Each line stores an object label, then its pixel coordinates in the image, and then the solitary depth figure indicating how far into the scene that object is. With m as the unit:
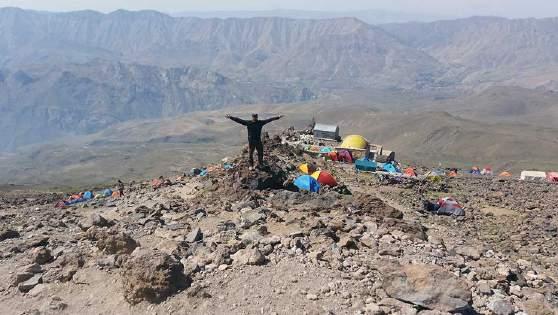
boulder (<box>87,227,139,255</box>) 15.66
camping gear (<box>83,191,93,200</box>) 40.76
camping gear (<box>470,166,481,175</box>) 52.93
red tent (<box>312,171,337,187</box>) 27.88
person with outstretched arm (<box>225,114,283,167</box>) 22.30
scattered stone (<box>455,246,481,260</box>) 15.09
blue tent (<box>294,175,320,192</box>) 25.25
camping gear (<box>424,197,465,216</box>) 25.58
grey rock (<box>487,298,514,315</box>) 11.80
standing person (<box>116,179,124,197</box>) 32.92
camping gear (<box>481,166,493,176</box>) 54.14
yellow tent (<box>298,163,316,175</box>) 30.16
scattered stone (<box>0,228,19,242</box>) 20.22
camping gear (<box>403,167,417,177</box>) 38.88
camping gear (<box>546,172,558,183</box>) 43.46
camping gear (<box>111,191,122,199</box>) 31.97
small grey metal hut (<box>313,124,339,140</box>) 54.94
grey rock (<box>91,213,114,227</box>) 19.02
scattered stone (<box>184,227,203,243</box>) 16.20
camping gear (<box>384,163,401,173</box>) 38.94
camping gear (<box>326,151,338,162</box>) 40.92
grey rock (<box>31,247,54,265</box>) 16.06
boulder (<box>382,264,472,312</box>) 11.50
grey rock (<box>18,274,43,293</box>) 14.54
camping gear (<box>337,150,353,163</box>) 41.69
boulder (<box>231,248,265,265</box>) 13.58
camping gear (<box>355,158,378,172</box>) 37.93
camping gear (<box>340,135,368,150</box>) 46.66
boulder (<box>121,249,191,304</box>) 12.80
